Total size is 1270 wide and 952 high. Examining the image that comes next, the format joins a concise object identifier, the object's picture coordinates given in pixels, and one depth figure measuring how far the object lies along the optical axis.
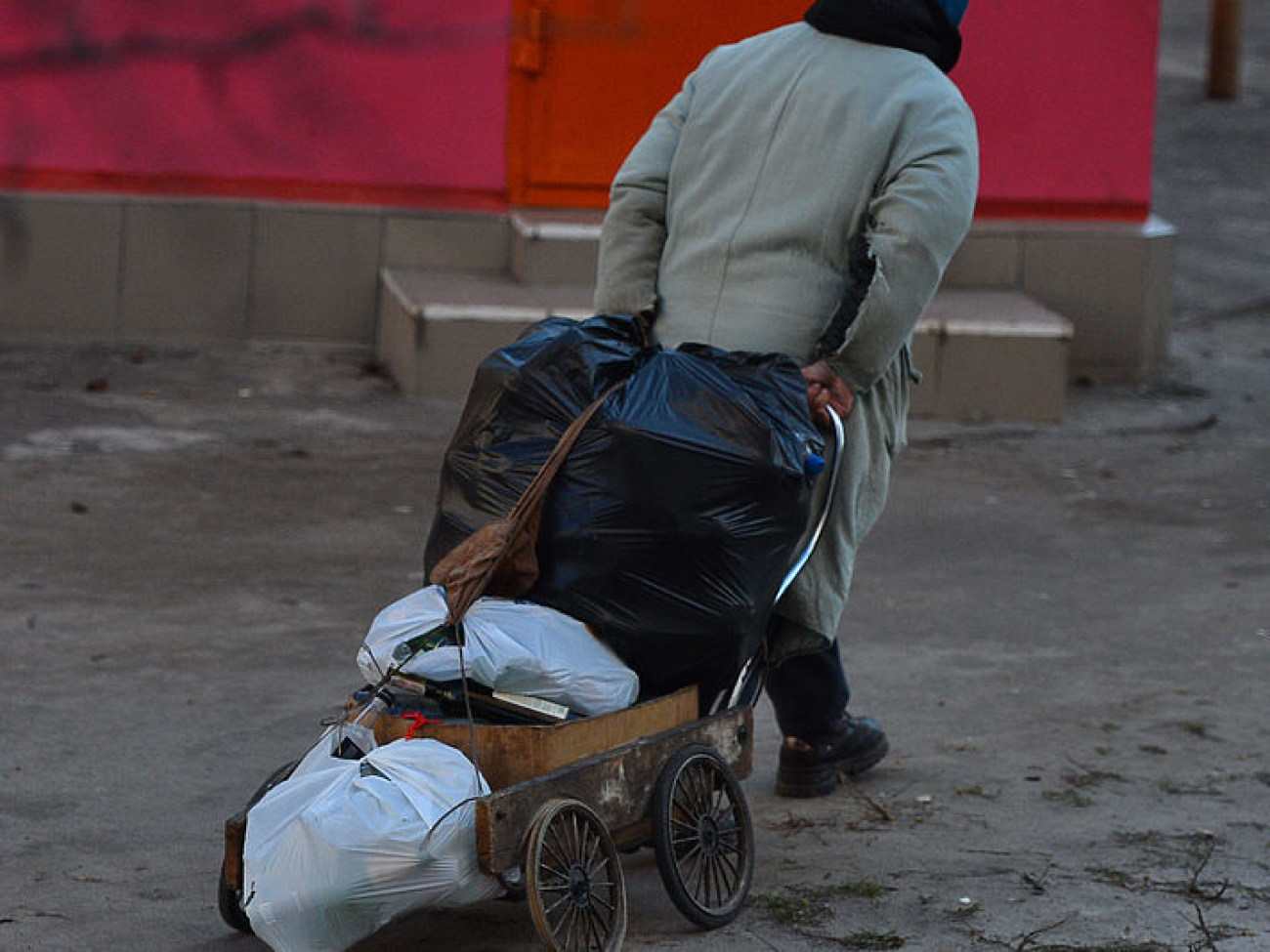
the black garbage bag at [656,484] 7.14
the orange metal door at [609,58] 18.39
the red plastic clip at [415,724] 6.82
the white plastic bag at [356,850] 6.20
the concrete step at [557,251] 18.22
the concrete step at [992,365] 17.41
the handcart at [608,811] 6.53
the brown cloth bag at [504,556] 7.05
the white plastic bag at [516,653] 6.93
